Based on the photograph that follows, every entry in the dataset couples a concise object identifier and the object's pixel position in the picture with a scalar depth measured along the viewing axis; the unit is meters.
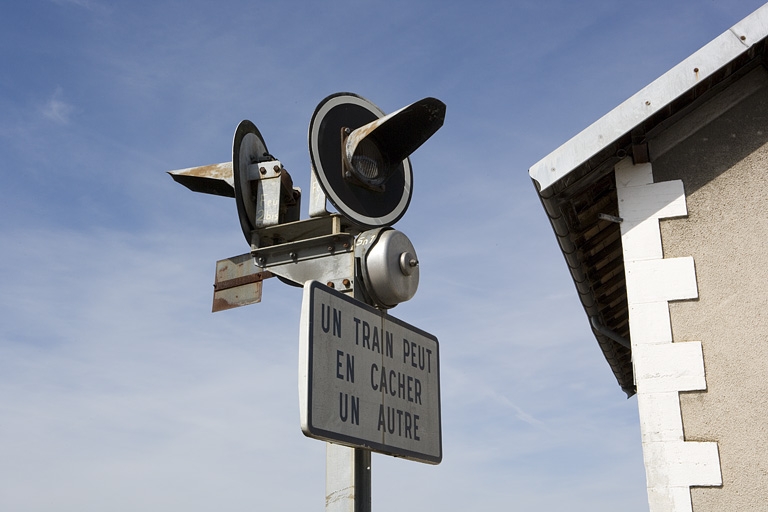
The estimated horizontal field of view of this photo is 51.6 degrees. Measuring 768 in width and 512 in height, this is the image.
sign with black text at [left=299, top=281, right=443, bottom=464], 2.97
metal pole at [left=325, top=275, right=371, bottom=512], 3.27
